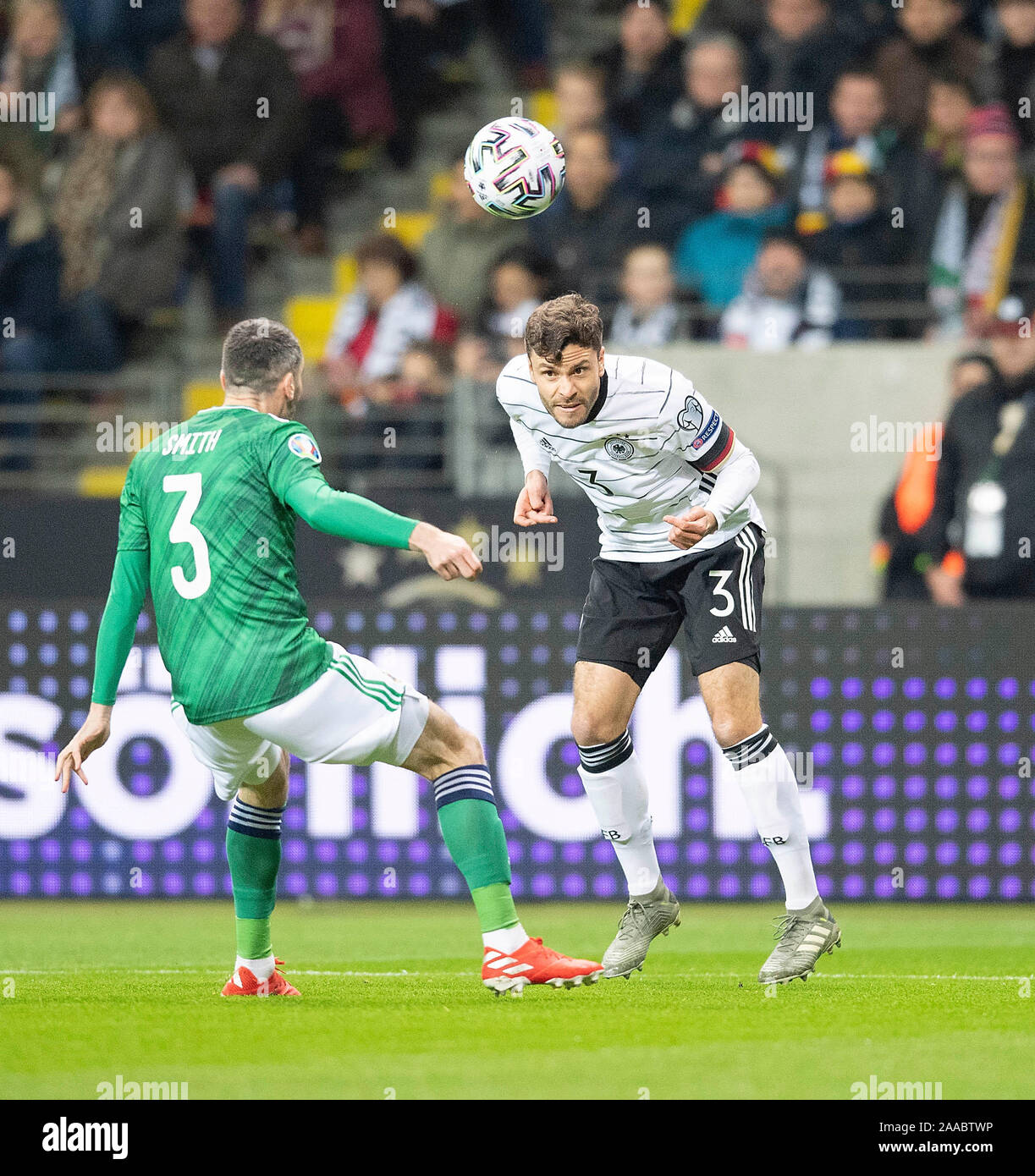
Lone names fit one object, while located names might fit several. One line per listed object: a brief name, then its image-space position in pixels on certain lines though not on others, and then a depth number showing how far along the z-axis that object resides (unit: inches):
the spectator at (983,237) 438.6
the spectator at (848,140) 470.0
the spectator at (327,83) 538.6
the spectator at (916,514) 382.6
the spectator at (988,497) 373.7
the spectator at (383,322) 447.8
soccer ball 265.6
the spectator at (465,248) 472.1
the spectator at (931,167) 459.5
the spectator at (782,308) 427.5
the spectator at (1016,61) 493.7
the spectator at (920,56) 489.4
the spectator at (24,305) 464.4
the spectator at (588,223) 458.3
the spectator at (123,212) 491.8
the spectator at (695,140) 472.4
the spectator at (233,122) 515.8
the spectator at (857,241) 443.2
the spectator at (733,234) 451.5
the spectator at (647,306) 423.2
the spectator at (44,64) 534.9
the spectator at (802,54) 490.0
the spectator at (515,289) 430.9
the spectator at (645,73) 499.8
